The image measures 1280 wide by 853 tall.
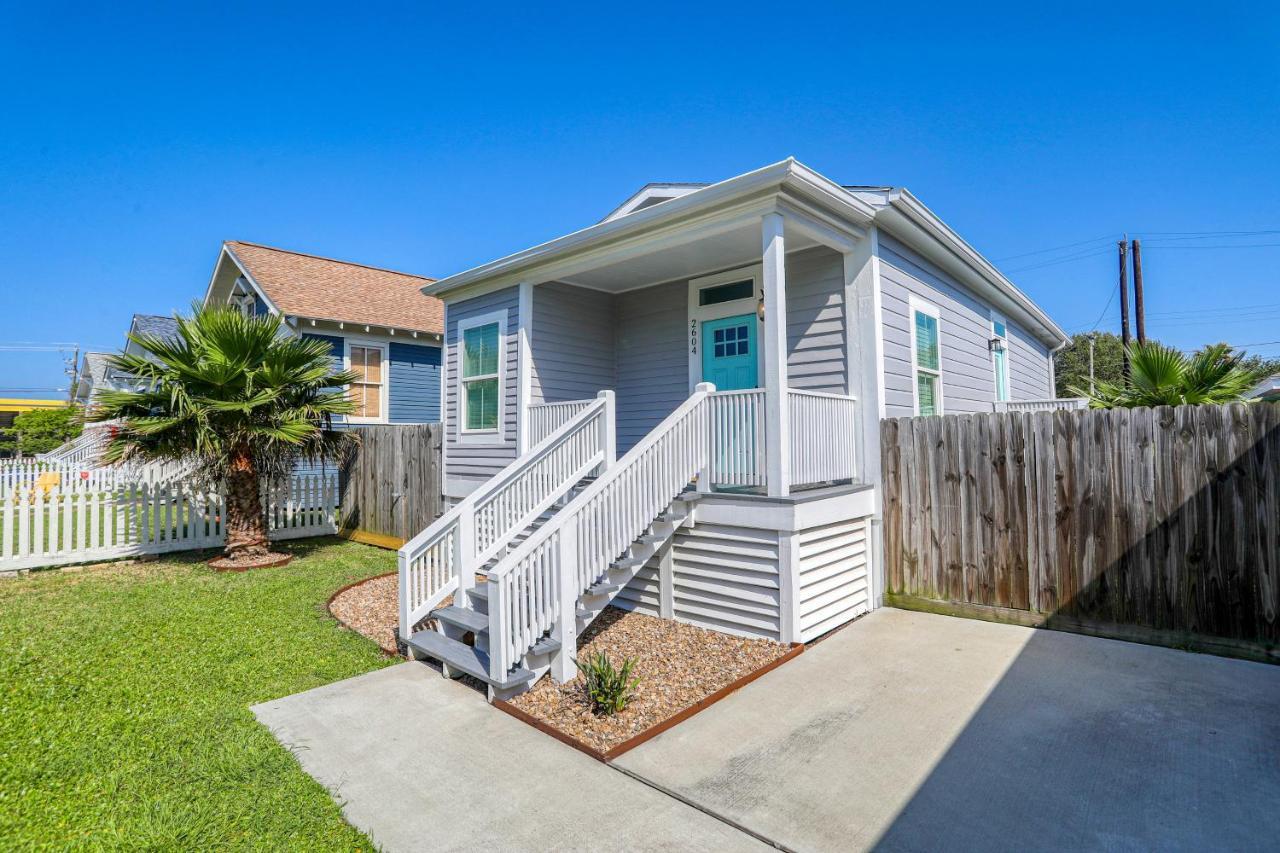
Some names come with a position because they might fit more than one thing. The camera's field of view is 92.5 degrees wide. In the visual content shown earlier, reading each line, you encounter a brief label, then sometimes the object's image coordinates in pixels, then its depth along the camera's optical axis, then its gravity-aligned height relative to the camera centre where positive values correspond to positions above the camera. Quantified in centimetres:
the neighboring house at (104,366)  2291 +372
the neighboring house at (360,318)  1348 +287
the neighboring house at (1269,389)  1288 +111
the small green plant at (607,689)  385 -156
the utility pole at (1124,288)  1981 +490
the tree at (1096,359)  4200 +560
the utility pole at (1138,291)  1903 +463
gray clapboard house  489 +39
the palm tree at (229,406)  786 +56
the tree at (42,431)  2812 +87
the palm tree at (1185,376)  687 +70
